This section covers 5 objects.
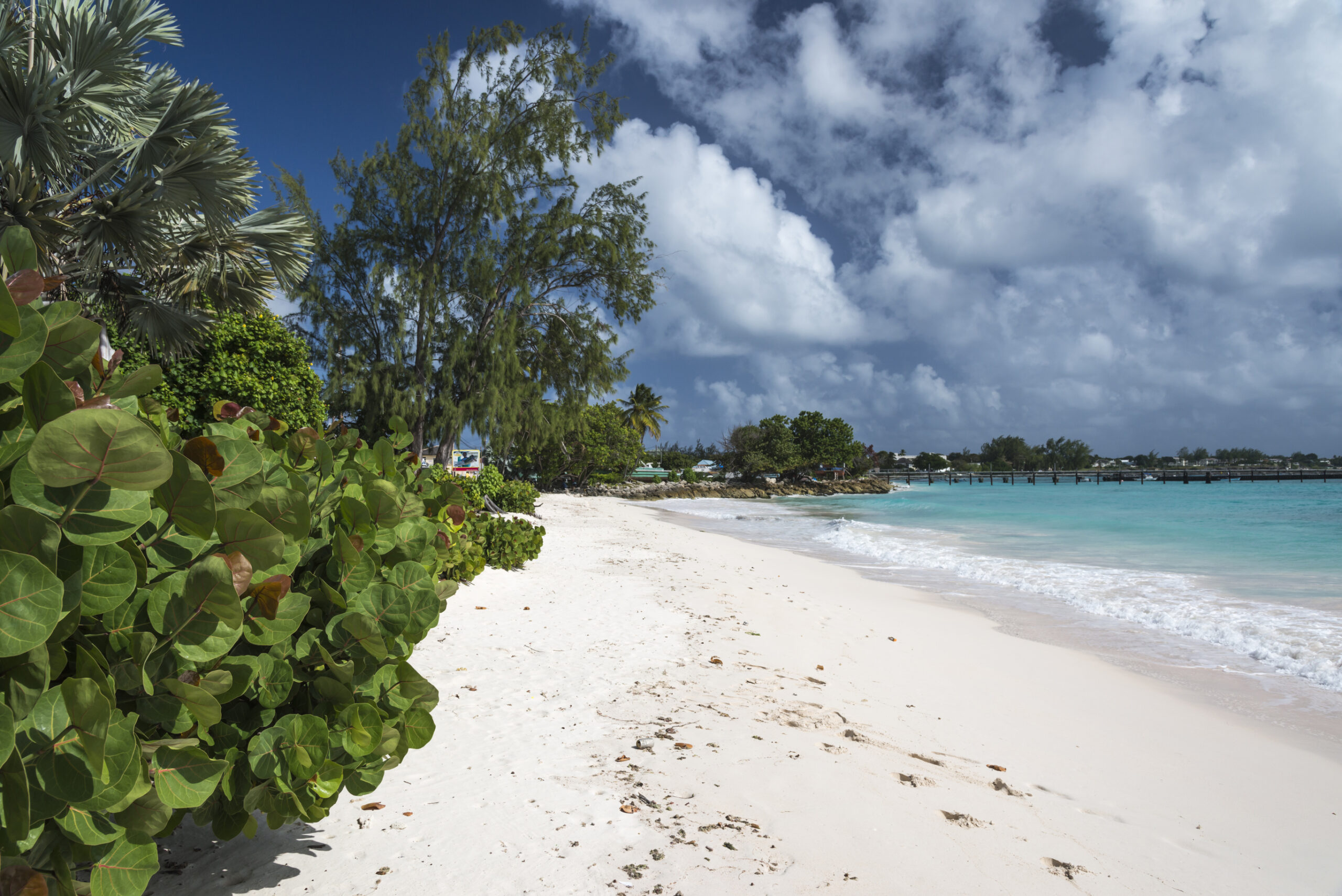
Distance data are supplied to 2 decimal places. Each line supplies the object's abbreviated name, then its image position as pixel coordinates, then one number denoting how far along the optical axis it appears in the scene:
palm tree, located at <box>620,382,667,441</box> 62.91
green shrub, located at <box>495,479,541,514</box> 16.53
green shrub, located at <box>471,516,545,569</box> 7.70
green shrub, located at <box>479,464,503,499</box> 15.96
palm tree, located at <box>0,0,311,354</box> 7.22
